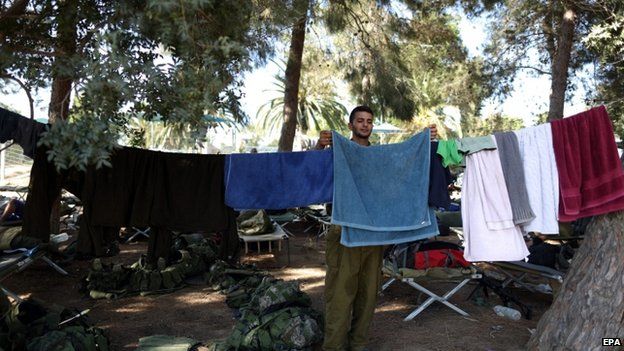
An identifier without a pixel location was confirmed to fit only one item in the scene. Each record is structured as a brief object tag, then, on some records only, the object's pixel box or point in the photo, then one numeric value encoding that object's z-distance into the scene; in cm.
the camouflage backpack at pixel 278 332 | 358
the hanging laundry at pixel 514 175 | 346
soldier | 343
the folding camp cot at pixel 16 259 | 416
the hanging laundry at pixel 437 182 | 348
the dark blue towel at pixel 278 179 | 357
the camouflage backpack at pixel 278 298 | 402
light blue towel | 338
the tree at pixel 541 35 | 815
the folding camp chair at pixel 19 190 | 919
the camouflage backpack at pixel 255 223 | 689
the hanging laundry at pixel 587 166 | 332
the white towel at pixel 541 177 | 345
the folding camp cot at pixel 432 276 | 455
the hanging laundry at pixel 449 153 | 348
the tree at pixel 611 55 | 741
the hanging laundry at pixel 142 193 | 385
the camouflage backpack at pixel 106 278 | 508
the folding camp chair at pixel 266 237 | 672
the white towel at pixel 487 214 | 347
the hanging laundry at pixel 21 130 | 338
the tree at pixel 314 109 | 2014
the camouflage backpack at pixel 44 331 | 305
